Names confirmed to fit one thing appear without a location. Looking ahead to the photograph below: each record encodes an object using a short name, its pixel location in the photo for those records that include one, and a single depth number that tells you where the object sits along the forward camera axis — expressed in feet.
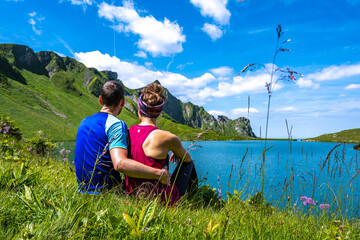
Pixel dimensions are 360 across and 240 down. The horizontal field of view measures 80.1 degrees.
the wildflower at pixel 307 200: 11.26
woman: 10.72
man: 9.36
